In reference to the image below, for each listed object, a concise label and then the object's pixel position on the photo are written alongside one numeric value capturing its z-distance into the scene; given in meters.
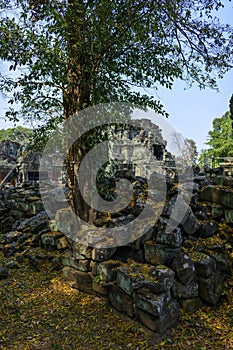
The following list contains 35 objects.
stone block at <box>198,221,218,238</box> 4.17
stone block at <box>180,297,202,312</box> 3.38
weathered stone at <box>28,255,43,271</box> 5.08
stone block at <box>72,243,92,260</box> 4.21
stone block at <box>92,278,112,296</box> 3.70
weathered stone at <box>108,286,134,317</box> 3.34
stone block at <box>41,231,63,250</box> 5.44
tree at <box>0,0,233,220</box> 4.07
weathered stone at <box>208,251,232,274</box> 3.80
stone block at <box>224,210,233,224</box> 4.35
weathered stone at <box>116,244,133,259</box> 3.96
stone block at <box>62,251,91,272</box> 4.19
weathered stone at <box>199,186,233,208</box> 4.34
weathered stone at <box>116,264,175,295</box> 3.21
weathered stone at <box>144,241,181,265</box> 3.62
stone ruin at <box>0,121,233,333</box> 3.23
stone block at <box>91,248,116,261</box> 3.93
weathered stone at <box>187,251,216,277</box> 3.54
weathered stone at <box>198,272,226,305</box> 3.49
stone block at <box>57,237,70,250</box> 5.24
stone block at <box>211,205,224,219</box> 4.47
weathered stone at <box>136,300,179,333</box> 2.98
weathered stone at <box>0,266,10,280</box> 4.75
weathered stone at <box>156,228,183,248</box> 3.69
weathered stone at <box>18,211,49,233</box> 6.32
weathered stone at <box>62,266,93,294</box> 4.07
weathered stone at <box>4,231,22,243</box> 6.42
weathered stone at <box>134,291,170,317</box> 2.96
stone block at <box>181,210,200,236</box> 4.03
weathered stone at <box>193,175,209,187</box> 5.09
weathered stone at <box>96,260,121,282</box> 3.72
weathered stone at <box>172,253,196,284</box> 3.44
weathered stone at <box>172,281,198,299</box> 3.40
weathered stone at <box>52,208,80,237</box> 4.89
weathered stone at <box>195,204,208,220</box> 4.39
